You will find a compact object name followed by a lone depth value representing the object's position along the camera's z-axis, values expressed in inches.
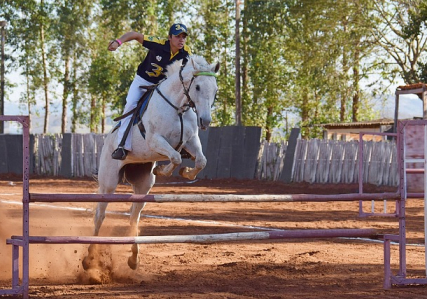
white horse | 466.3
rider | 517.4
